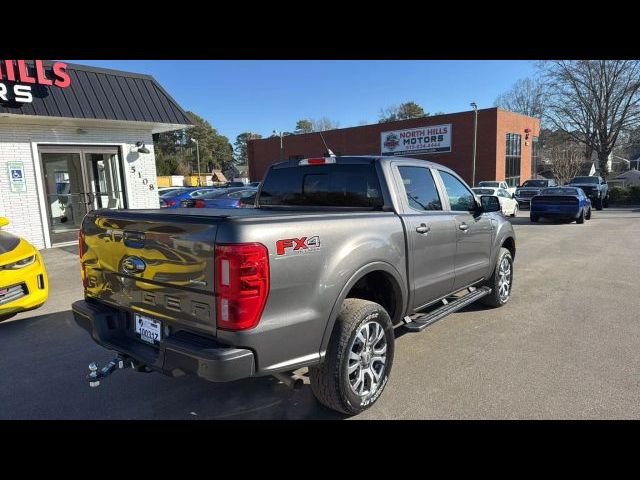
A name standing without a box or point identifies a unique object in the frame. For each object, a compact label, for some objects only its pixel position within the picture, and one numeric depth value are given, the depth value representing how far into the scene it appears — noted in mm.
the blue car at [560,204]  16438
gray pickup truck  2416
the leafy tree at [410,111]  68125
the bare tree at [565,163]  36562
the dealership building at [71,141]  9375
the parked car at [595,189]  25145
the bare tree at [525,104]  65875
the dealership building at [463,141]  31391
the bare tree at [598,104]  41000
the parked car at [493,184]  25609
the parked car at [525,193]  25828
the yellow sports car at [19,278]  4961
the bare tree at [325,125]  79950
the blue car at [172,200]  16120
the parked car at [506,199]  19859
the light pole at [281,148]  43131
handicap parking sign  9945
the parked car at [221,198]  13203
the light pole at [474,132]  30345
